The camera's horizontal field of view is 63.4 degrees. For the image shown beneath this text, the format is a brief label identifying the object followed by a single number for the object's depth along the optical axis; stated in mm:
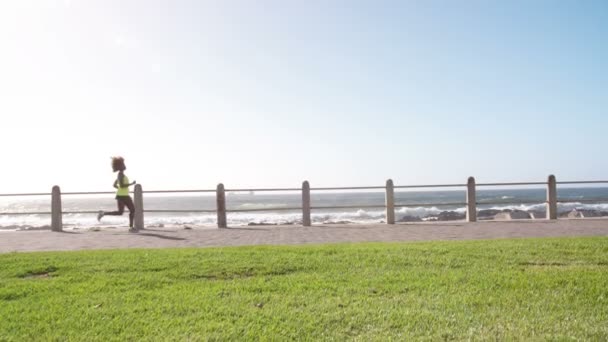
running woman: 13039
